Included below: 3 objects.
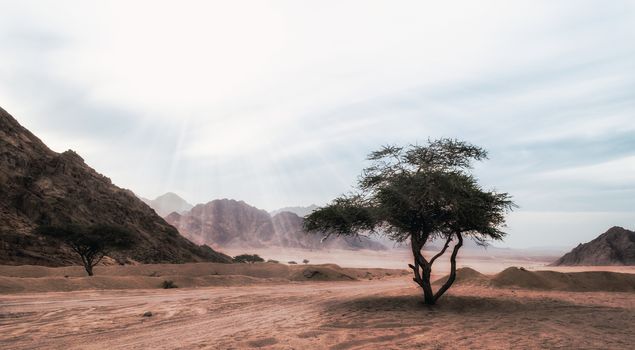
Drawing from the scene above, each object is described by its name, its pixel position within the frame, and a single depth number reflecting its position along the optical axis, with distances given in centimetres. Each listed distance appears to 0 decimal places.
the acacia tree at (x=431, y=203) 1717
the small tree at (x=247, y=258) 7887
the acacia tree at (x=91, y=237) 3762
